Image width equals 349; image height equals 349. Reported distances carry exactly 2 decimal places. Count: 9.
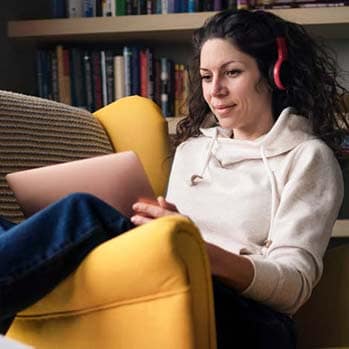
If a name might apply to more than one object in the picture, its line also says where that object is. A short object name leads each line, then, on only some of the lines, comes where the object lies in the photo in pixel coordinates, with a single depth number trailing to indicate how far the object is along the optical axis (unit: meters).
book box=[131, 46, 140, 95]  2.41
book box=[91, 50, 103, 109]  2.43
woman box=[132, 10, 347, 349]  1.23
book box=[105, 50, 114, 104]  2.43
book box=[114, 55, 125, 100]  2.41
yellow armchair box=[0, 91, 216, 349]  0.97
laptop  1.26
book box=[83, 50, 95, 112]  2.43
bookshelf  2.17
